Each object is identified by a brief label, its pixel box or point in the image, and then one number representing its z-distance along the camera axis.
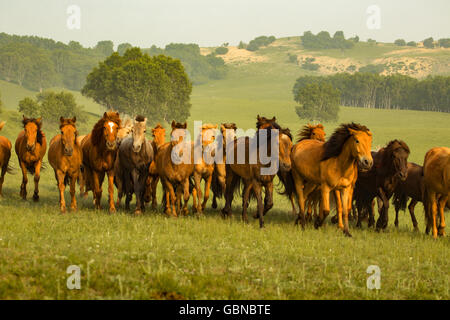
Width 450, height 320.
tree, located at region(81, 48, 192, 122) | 58.31
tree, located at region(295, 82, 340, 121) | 85.19
